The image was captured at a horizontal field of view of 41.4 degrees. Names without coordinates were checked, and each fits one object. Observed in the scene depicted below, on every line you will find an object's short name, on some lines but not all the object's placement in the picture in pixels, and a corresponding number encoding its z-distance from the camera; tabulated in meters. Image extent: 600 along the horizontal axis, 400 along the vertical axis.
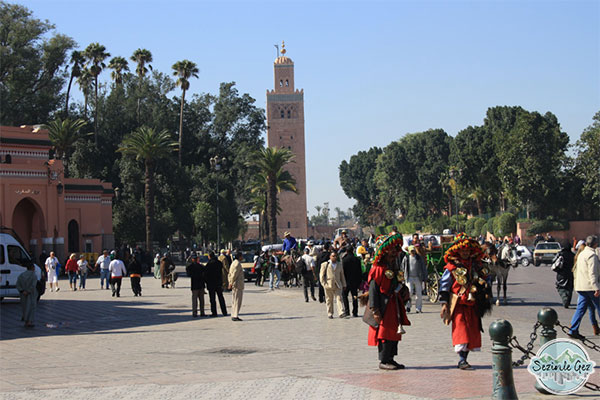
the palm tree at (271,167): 67.62
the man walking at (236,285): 18.83
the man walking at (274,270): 31.11
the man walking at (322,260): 21.03
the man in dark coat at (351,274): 19.30
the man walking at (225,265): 25.26
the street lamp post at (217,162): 46.41
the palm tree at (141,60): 80.44
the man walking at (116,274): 27.50
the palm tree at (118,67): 82.06
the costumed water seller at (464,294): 10.29
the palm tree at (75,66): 73.51
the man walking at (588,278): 13.36
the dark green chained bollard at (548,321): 8.64
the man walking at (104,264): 33.09
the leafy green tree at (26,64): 66.69
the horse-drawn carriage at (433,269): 22.05
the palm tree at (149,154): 54.62
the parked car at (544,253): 44.34
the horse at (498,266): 20.38
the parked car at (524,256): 45.22
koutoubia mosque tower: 137.38
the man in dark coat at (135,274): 27.67
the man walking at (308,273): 24.05
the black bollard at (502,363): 7.73
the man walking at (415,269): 19.55
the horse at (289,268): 31.81
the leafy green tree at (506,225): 64.44
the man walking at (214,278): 20.16
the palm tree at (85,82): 76.44
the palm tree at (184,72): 71.62
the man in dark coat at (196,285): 20.20
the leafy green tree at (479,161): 73.06
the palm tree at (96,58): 74.25
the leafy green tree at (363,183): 137.50
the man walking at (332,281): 18.89
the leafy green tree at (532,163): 62.91
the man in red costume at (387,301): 10.48
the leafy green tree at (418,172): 100.31
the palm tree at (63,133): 63.59
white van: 23.69
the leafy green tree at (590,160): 57.78
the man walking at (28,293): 18.30
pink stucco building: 42.34
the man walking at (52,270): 30.86
